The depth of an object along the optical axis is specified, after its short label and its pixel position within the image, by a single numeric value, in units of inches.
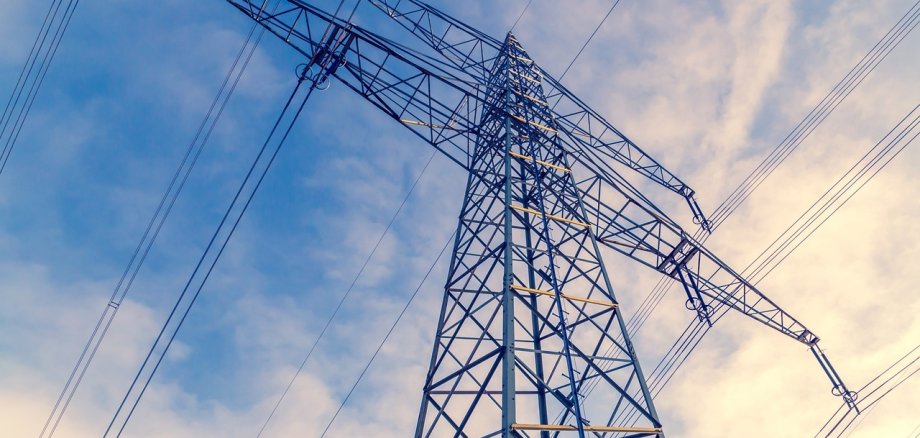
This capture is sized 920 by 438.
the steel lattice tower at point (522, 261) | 255.1
